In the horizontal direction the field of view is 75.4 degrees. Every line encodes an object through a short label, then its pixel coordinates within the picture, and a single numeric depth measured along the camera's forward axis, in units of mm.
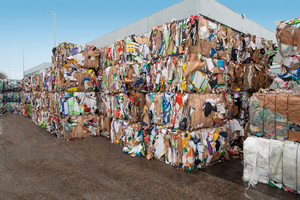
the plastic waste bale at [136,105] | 4496
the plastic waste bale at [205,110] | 3398
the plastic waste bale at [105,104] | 5422
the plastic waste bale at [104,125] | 5609
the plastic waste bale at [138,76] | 4241
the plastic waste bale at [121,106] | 4753
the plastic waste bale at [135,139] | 4263
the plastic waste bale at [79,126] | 5645
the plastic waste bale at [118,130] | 4828
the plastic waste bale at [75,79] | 5684
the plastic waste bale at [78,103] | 5625
